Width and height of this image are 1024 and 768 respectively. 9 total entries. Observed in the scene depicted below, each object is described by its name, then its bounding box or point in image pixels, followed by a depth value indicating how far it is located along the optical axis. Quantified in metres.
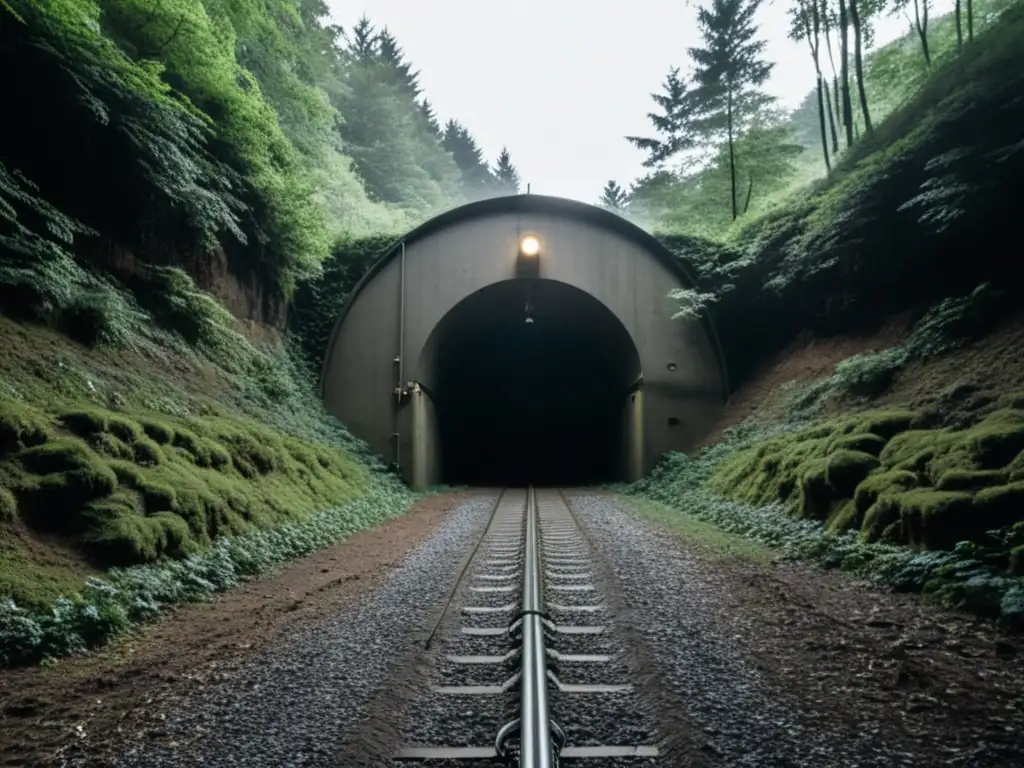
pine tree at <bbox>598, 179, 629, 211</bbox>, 60.76
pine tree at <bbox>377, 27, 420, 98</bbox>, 57.84
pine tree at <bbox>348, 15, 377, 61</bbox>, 52.02
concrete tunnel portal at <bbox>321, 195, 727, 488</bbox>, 16.81
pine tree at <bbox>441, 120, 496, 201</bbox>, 69.06
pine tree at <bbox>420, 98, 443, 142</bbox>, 63.06
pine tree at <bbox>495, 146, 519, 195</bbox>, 74.75
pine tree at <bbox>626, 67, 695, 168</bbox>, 27.77
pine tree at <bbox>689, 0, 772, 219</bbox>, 24.45
